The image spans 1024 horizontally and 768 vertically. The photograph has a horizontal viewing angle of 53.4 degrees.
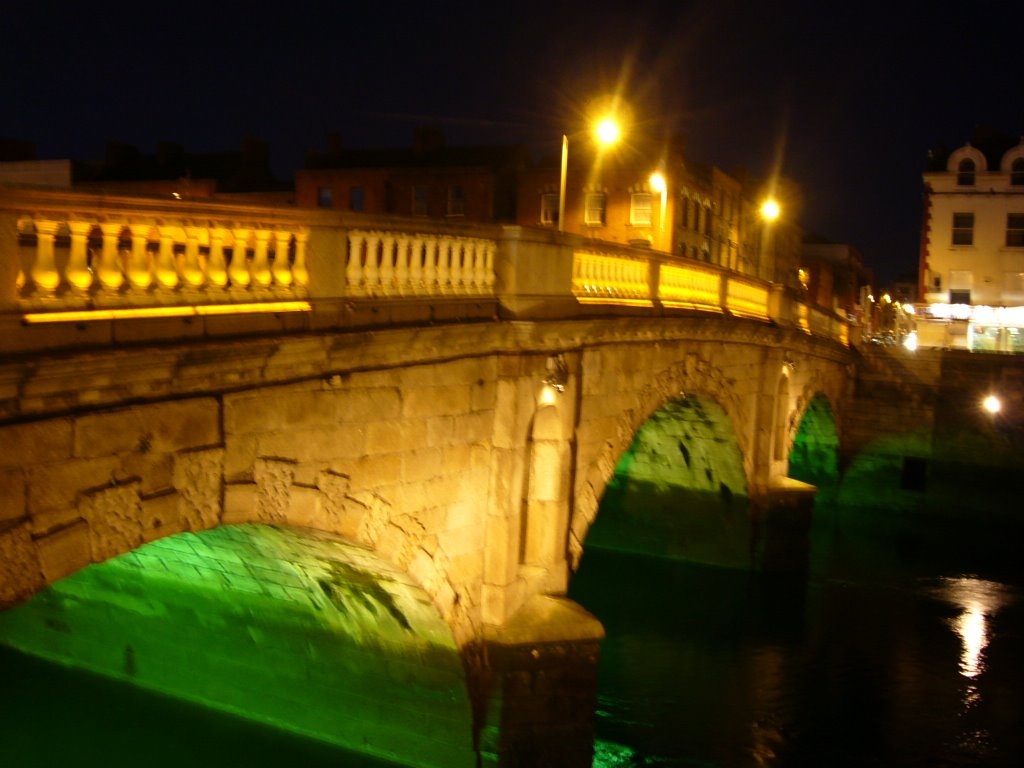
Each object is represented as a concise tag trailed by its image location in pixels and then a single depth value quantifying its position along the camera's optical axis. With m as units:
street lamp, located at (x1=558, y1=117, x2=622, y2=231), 14.20
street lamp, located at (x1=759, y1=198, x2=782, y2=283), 46.67
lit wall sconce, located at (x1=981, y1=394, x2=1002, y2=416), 26.44
